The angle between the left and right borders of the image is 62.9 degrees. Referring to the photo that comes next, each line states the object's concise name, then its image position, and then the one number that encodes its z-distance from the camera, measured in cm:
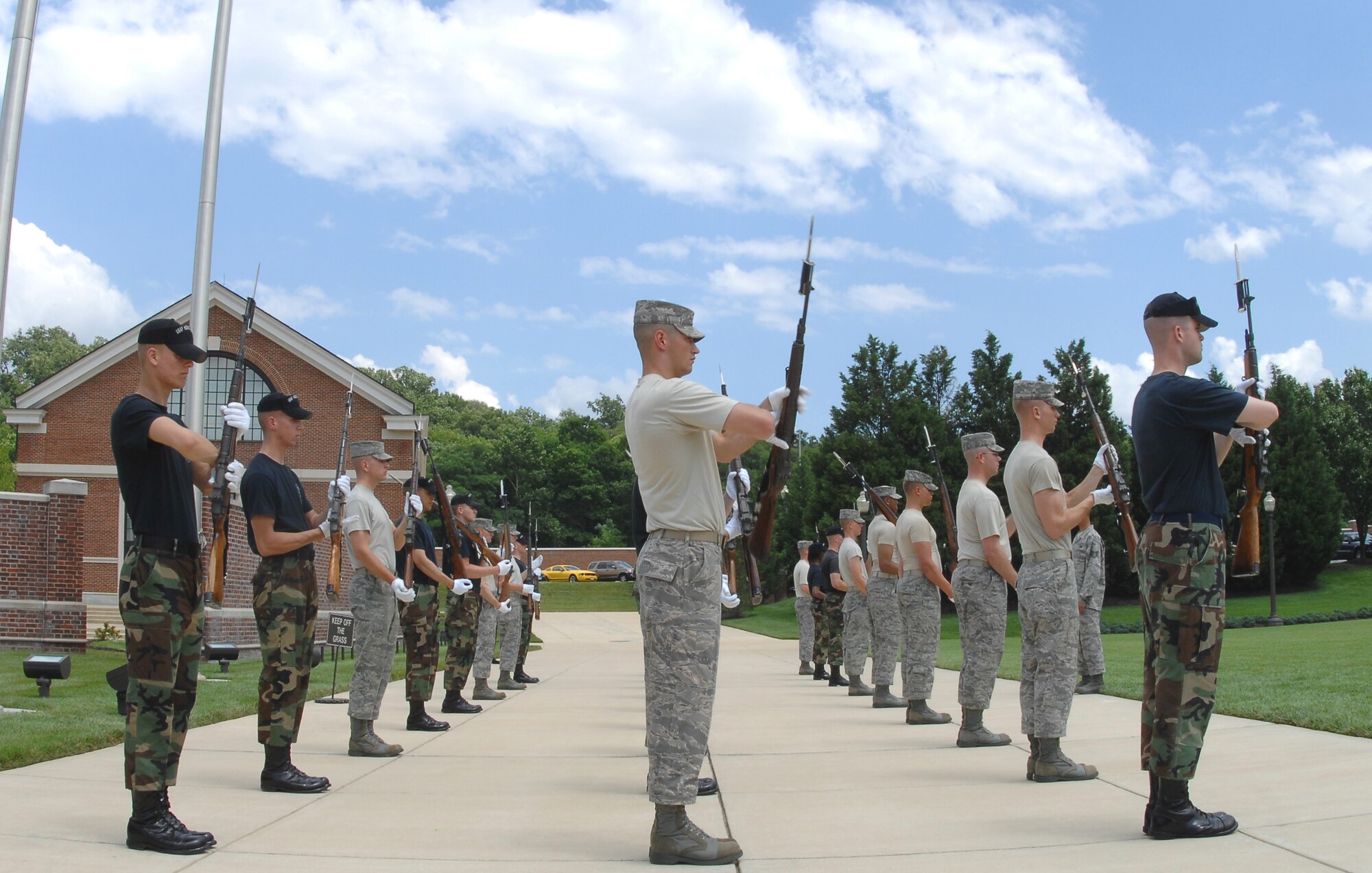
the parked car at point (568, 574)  7494
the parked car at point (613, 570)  7319
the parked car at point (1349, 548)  5200
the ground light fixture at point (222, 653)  1518
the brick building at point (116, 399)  3634
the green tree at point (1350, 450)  4925
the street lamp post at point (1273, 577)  2766
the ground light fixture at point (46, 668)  1083
